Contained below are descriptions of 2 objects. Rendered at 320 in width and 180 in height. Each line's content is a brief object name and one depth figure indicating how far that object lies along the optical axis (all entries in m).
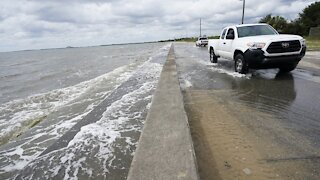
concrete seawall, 2.13
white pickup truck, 6.43
